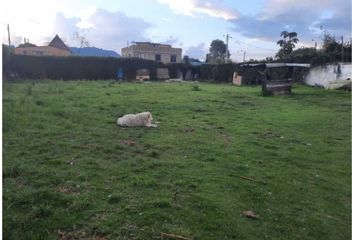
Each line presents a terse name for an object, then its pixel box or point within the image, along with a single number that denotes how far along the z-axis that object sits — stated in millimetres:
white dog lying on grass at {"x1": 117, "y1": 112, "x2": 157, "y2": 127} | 8258
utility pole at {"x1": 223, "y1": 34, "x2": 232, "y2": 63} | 47378
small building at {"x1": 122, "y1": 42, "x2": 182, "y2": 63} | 57406
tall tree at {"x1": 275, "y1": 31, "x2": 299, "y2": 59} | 39781
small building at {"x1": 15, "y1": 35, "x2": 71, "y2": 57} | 46888
